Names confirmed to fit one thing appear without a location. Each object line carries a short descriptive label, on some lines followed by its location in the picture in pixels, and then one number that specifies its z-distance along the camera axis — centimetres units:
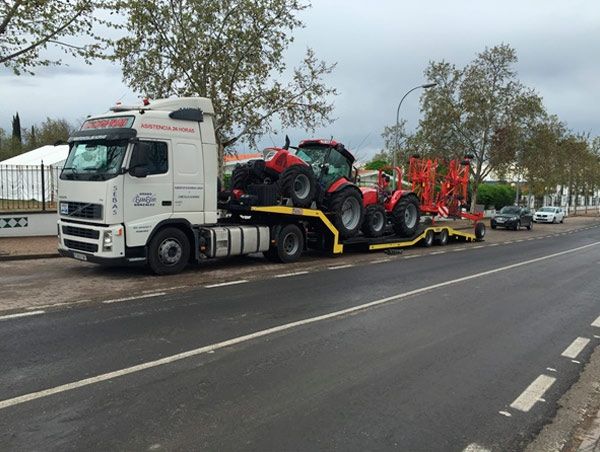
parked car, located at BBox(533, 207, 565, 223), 4247
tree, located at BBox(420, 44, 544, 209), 3312
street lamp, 2629
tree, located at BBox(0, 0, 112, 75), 1214
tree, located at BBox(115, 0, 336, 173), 1722
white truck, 979
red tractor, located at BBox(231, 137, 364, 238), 1292
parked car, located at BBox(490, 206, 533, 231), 3250
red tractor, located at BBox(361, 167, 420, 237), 1596
